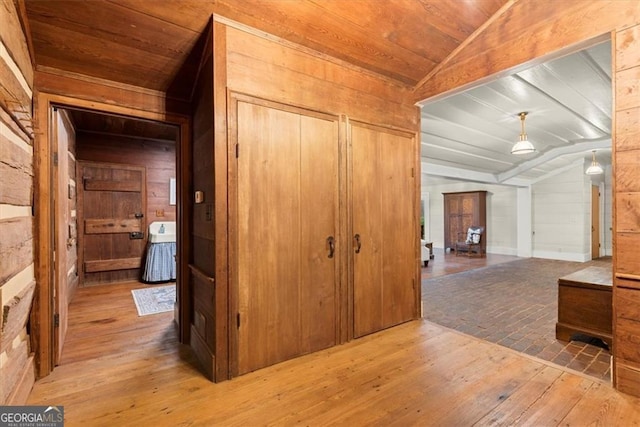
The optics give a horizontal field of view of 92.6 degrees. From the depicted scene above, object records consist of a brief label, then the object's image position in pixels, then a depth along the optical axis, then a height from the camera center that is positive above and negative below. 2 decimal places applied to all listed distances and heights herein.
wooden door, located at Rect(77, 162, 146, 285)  4.77 -0.13
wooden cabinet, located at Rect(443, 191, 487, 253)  9.26 -0.04
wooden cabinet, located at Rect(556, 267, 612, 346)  2.60 -0.85
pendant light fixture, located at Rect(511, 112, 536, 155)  4.26 +0.92
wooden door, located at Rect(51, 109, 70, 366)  2.30 -0.17
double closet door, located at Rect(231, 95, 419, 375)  2.18 -0.15
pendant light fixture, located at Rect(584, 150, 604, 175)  6.28 +0.86
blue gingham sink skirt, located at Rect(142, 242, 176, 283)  4.95 -0.83
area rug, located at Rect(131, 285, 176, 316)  3.64 -1.14
